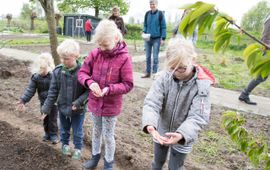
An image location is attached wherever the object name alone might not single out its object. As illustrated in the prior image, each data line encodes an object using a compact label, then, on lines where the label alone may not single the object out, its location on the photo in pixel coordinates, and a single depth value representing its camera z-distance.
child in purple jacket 1.93
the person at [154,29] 4.95
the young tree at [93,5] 29.18
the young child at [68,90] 2.12
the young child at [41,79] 2.34
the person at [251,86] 3.28
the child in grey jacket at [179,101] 1.43
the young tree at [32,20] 25.25
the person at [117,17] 5.96
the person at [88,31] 15.41
